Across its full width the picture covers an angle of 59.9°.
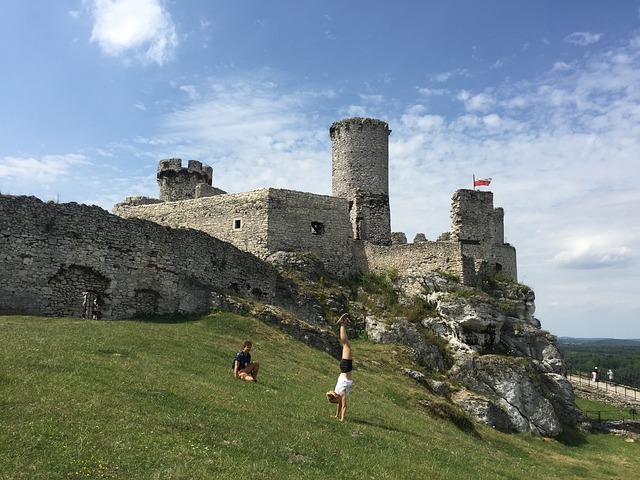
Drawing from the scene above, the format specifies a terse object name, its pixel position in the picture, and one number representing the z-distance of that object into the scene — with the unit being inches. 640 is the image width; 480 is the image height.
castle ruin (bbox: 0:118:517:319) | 836.0
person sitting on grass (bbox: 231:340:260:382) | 627.5
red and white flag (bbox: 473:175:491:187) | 1596.9
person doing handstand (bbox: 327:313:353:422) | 548.1
